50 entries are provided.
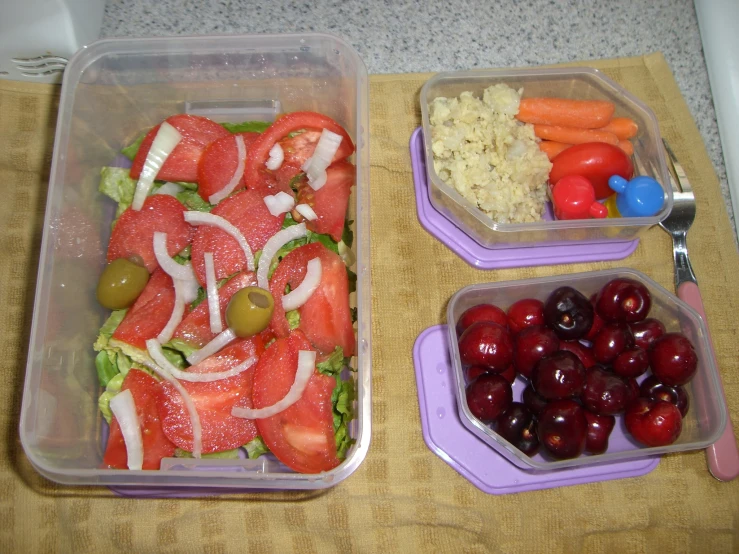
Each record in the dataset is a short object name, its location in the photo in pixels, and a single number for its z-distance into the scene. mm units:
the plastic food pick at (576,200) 364
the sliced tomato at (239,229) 347
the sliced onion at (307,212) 352
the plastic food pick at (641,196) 362
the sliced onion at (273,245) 343
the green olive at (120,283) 336
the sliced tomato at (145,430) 323
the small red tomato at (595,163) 369
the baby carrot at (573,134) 386
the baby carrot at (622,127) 392
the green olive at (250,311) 316
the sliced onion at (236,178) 360
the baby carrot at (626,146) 392
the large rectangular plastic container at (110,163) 302
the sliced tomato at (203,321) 340
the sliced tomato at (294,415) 312
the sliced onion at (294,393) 315
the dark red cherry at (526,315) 348
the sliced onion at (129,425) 315
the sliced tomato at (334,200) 351
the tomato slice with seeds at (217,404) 325
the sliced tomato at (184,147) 365
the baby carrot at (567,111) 386
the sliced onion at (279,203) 353
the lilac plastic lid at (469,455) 340
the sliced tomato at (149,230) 353
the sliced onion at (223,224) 348
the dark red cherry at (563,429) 310
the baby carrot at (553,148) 392
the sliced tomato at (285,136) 357
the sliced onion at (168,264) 348
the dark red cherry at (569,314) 335
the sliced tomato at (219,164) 361
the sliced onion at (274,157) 359
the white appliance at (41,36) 362
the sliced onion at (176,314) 336
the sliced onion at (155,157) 359
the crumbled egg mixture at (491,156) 365
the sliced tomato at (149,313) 335
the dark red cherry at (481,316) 343
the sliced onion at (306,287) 332
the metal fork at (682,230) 374
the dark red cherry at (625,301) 338
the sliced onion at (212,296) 336
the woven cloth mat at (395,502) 335
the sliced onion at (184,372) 329
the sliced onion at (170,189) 374
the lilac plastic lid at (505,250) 375
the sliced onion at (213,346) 332
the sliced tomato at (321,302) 329
